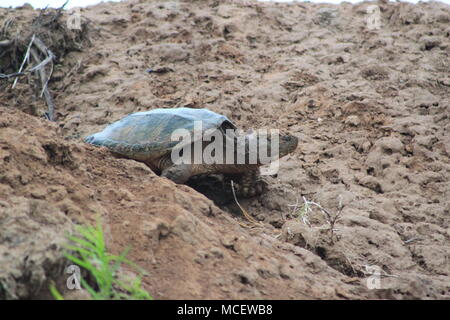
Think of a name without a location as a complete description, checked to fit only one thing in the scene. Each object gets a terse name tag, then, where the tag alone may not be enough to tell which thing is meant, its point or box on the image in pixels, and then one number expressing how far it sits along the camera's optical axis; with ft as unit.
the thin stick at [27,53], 44.41
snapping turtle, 28.78
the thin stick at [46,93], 42.15
